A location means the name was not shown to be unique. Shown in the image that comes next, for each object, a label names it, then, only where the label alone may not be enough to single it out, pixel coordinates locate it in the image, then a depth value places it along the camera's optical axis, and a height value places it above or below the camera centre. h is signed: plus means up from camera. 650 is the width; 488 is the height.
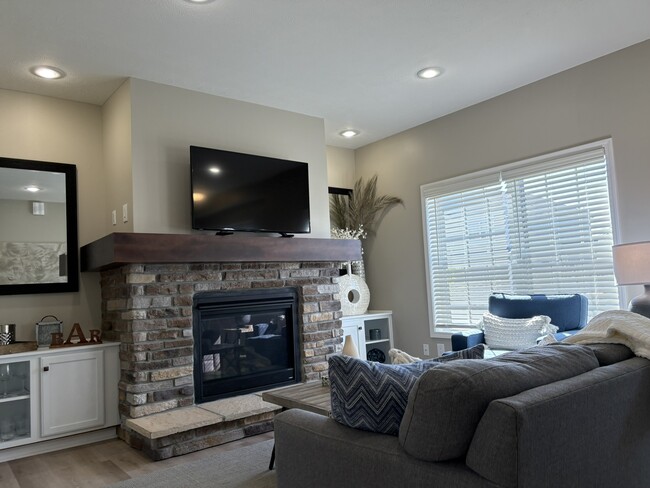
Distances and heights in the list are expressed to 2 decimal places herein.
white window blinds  3.87 +0.34
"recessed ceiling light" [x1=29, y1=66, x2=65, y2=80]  3.52 +1.60
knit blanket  1.76 -0.23
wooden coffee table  2.41 -0.58
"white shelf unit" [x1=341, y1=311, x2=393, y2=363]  5.08 -0.53
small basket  3.67 -0.24
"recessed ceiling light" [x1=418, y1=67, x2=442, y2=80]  3.87 +1.59
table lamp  3.01 +0.01
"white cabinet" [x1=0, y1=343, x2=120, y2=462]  3.35 -0.69
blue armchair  3.73 -0.29
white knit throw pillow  3.68 -0.43
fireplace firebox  3.89 -0.44
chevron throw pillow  1.52 -0.34
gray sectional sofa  1.22 -0.43
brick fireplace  3.51 +0.03
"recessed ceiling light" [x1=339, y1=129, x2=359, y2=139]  5.29 +1.58
